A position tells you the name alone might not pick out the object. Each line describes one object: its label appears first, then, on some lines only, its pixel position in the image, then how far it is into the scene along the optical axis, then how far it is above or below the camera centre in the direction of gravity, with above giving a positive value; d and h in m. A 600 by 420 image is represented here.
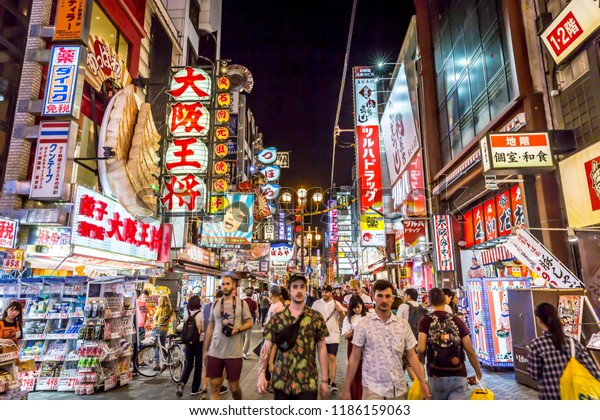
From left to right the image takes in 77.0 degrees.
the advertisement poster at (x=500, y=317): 9.67 -0.81
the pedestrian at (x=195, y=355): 7.95 -1.41
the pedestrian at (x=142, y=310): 11.53 -0.73
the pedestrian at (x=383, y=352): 4.11 -0.73
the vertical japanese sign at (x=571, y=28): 8.32 +5.97
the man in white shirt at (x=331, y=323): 8.02 -0.78
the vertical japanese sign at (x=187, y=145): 13.41 +5.09
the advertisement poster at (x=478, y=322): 10.06 -0.98
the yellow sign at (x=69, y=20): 10.55 +7.50
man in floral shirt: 4.08 -0.70
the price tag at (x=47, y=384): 8.44 -2.09
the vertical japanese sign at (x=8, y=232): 8.91 +1.33
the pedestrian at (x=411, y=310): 8.30 -0.51
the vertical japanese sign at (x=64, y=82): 10.07 +5.47
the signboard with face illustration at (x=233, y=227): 20.27 +3.29
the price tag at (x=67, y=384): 8.30 -2.07
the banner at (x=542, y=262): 8.13 +0.51
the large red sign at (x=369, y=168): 23.06 +7.19
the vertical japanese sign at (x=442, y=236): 16.92 +2.22
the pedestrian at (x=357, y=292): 11.51 -0.31
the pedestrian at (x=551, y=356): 3.63 -0.68
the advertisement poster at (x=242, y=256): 26.84 +2.31
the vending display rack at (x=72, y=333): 8.40 -1.01
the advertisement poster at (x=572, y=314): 7.27 -0.56
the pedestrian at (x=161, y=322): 10.45 -0.94
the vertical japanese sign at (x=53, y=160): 9.70 +3.32
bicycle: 9.34 -1.85
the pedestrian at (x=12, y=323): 6.79 -0.60
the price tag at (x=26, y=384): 7.17 -1.80
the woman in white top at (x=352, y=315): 6.78 -0.53
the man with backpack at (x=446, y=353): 4.63 -0.83
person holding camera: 6.12 -0.89
